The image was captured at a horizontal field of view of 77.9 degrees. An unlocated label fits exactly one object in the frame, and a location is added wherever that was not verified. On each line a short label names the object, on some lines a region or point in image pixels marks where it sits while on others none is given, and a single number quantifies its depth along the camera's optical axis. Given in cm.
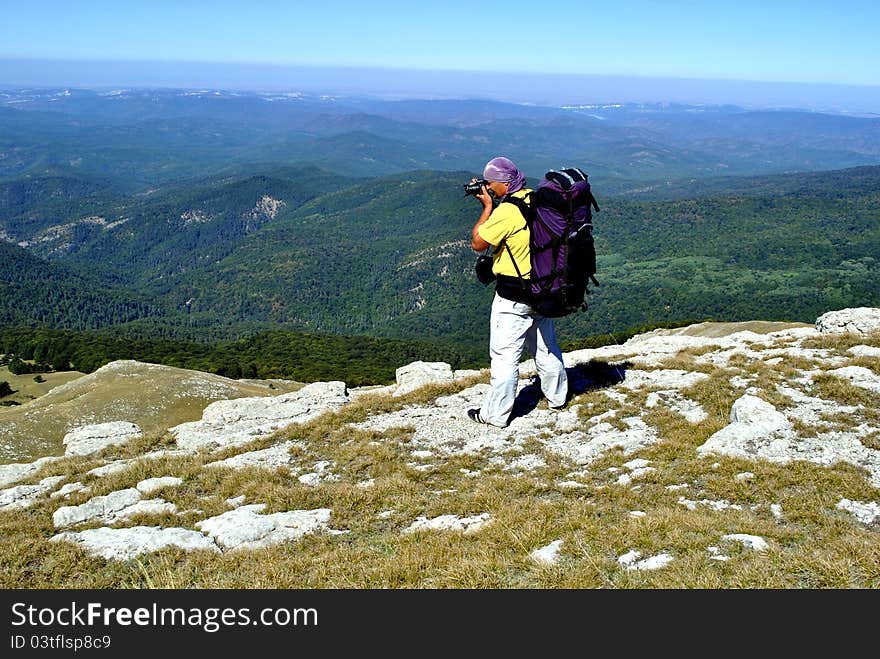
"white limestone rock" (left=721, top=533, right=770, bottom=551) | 605
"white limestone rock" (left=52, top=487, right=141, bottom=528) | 898
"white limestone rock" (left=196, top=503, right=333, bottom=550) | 758
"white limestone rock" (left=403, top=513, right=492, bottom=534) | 748
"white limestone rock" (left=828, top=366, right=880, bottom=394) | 1242
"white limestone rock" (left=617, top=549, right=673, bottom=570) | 575
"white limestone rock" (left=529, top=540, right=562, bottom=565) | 598
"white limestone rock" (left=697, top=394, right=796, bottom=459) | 955
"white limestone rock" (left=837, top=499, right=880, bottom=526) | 708
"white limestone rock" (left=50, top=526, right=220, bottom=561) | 729
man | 992
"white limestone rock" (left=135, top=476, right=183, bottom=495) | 1016
